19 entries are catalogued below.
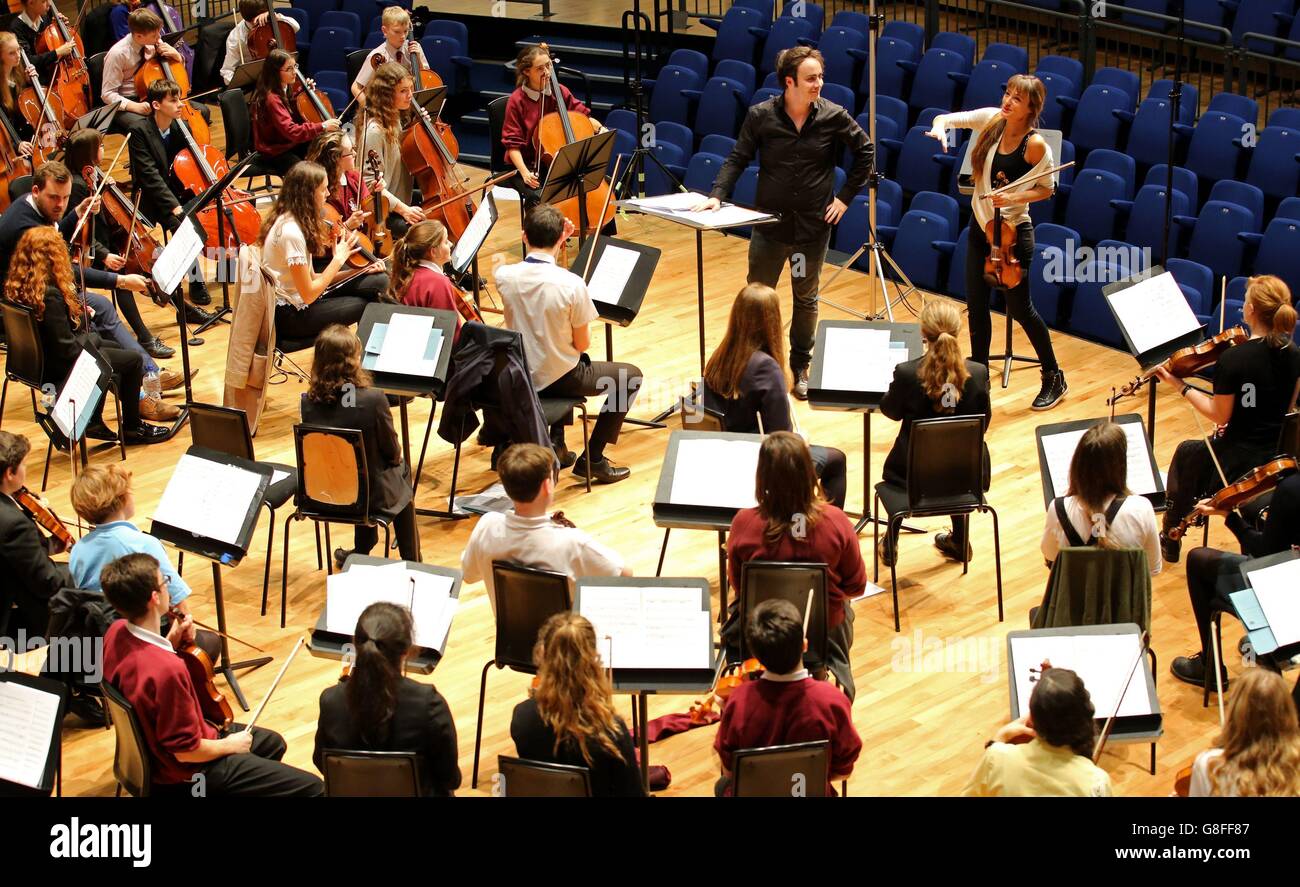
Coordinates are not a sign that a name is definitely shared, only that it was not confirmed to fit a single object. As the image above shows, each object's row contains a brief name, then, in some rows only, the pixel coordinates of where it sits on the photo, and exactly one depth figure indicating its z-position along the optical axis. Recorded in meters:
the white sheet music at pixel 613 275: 7.17
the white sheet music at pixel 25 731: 4.28
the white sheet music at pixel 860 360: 6.11
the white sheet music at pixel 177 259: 7.00
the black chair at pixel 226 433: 6.08
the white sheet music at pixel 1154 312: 6.33
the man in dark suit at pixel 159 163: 8.84
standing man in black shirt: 7.56
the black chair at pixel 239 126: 10.31
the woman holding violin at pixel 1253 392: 5.69
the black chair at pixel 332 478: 5.91
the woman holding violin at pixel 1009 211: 7.31
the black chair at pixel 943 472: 5.83
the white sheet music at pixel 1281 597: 4.70
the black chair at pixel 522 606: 4.86
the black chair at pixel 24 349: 7.09
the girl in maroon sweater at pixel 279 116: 9.55
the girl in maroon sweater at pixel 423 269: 6.87
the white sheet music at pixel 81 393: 6.33
